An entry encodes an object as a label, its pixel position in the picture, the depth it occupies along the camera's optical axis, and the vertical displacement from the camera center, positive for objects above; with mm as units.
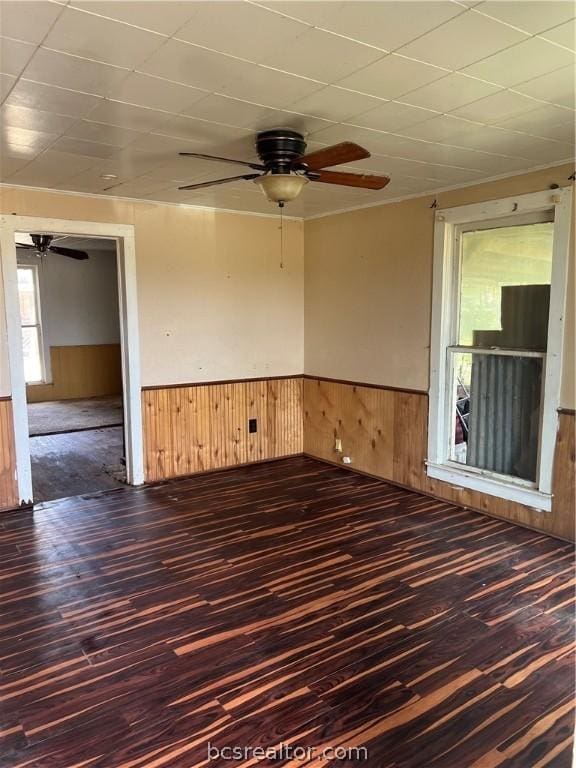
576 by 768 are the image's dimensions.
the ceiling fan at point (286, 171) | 2795 +778
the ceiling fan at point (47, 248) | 6773 +947
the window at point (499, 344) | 3584 -189
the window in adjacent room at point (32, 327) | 8891 -79
